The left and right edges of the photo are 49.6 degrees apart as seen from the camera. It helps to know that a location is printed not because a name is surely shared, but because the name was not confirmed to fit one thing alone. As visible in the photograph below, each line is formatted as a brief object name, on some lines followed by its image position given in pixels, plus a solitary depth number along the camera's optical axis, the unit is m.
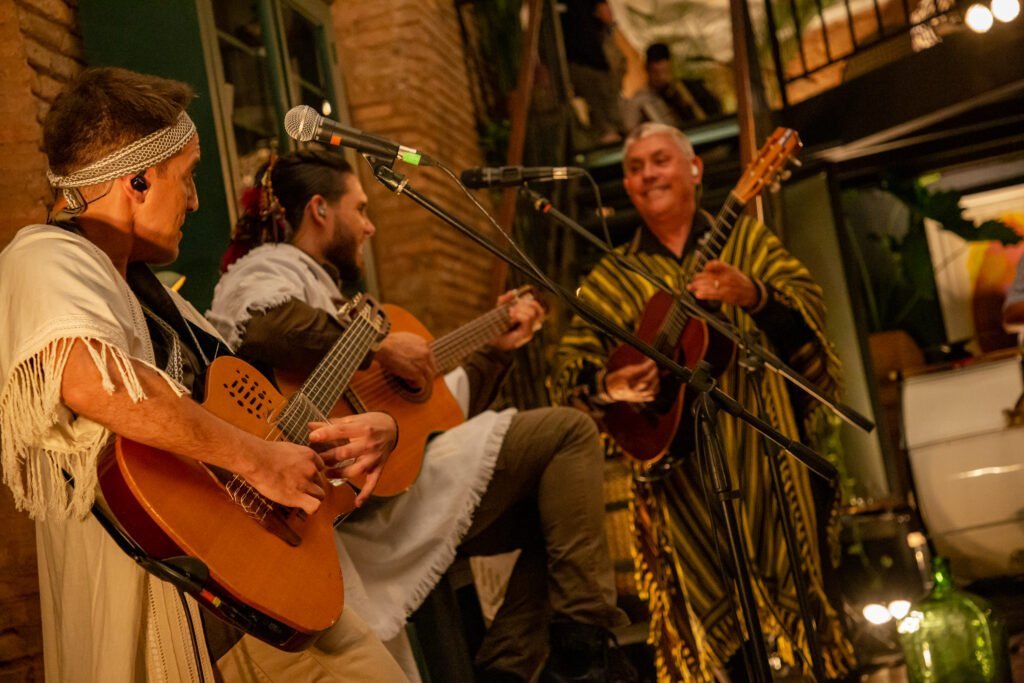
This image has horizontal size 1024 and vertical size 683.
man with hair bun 2.73
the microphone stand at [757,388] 2.33
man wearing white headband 1.70
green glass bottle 3.23
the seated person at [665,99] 7.80
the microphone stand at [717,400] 2.11
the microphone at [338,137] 2.05
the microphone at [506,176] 2.37
